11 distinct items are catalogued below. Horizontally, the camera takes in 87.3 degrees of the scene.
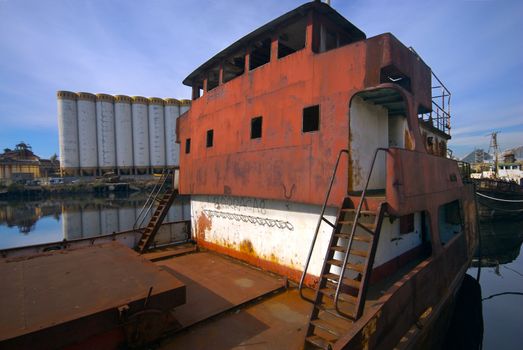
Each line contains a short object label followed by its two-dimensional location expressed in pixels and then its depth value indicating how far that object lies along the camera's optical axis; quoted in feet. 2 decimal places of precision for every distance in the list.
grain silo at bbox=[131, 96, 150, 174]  186.80
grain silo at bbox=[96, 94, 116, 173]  179.52
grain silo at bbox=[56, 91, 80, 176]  171.94
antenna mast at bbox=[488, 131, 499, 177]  125.19
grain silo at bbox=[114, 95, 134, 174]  183.32
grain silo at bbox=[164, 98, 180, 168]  193.06
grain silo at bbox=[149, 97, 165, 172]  189.67
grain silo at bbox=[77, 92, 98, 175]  176.45
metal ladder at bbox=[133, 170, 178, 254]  30.86
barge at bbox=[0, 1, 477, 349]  14.28
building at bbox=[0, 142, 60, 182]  203.62
